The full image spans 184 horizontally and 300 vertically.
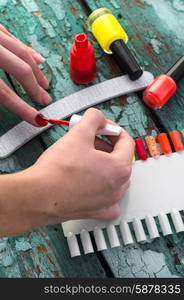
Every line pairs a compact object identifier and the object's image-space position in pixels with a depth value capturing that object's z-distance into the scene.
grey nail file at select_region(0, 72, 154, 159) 0.79
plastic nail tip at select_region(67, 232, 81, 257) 0.70
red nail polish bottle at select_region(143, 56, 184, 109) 0.79
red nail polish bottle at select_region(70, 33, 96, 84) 0.77
